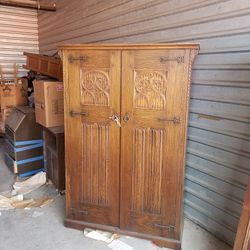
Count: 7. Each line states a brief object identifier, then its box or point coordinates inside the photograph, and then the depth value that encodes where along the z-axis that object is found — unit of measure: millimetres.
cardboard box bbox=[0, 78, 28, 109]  4414
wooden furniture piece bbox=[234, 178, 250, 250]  1481
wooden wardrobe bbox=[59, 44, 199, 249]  1826
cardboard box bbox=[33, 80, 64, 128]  2891
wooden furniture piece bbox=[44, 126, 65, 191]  2826
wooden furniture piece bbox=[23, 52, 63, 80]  3406
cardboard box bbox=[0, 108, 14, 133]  4302
